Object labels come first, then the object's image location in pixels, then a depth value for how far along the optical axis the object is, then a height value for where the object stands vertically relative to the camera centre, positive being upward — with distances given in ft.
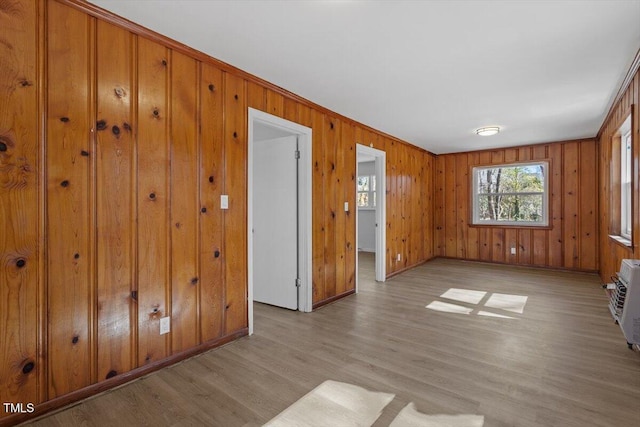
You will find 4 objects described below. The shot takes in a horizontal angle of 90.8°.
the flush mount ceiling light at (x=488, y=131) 15.28 +4.01
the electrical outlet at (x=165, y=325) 7.52 -2.68
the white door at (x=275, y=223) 11.87 -0.39
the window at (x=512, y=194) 19.76 +1.13
